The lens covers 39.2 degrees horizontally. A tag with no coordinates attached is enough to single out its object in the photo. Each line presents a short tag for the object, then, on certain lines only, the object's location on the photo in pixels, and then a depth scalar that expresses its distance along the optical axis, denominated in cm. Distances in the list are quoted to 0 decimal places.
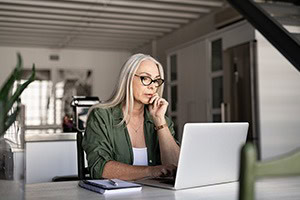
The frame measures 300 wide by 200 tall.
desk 140
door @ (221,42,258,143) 445
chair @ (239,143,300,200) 64
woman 214
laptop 151
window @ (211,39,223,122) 557
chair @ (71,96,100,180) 324
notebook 148
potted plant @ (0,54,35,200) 92
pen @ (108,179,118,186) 153
